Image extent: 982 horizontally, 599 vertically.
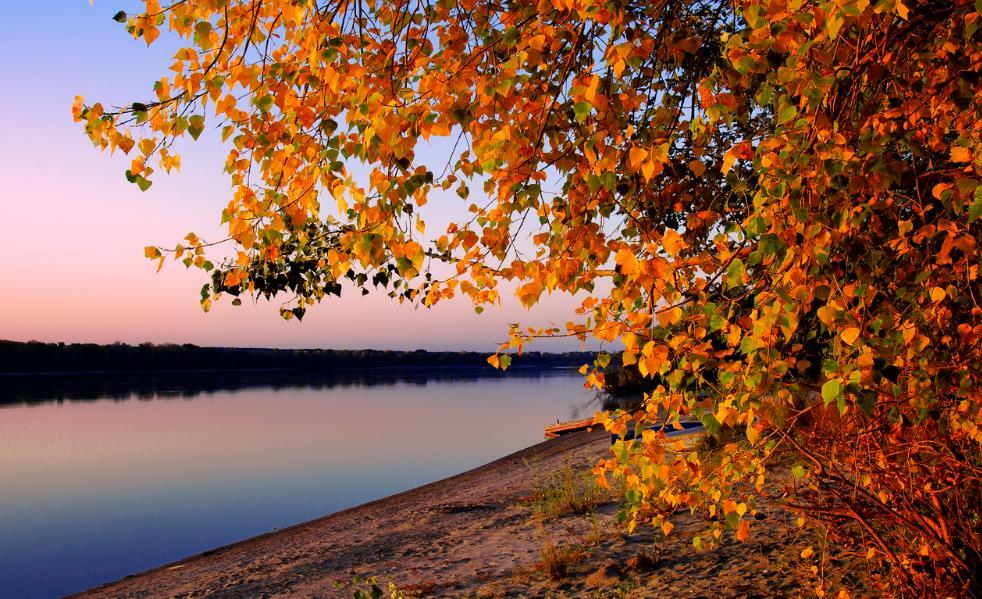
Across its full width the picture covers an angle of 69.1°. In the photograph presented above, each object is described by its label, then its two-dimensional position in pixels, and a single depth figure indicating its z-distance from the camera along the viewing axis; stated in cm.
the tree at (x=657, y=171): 244
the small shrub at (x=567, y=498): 798
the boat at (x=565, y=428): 1988
